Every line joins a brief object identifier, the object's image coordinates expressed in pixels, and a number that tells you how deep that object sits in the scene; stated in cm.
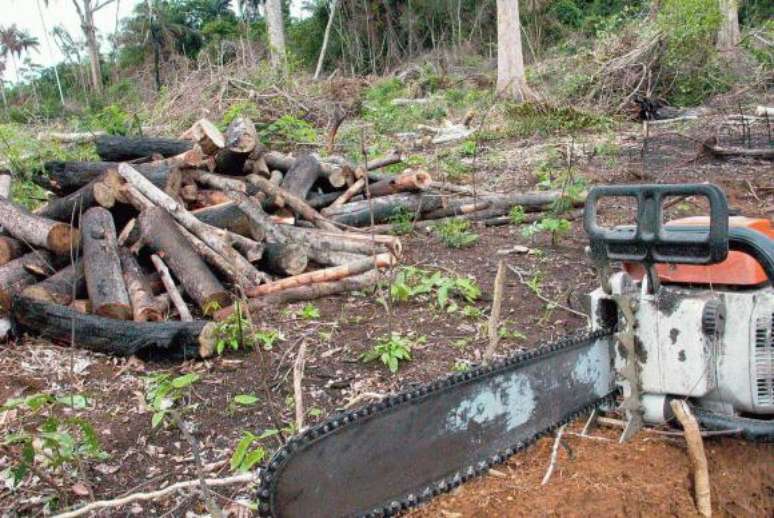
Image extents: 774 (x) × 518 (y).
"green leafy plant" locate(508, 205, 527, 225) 657
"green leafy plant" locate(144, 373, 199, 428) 311
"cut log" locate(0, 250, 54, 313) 438
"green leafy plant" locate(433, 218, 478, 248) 587
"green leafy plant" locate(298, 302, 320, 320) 438
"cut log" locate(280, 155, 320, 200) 630
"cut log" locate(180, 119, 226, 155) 620
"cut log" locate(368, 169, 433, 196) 653
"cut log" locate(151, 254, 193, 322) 435
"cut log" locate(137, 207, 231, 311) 448
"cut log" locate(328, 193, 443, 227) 634
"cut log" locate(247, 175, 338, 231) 592
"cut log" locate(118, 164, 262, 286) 485
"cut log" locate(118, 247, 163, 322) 425
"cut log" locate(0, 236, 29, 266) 486
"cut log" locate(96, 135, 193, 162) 658
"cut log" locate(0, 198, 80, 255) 479
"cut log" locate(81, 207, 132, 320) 421
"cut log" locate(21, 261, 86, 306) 434
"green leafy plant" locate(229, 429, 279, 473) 219
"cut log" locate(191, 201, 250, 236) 530
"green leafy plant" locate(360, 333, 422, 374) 357
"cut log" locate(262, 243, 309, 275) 503
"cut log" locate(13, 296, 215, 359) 379
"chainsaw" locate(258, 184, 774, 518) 177
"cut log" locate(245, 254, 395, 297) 470
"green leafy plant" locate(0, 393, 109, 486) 234
